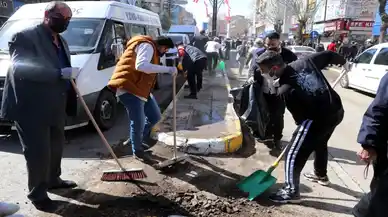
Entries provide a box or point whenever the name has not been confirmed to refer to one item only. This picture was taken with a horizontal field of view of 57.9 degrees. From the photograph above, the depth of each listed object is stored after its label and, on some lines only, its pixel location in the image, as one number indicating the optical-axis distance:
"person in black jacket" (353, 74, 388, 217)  2.06
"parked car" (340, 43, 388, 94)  10.20
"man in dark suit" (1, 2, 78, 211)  3.09
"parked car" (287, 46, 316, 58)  20.12
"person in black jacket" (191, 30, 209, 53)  13.67
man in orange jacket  4.00
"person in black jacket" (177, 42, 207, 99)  9.02
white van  5.49
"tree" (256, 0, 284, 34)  57.64
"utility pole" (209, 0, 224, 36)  31.80
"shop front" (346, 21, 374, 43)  35.28
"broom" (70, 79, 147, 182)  3.94
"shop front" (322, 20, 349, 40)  35.81
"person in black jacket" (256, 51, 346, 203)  3.38
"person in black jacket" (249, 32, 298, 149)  4.89
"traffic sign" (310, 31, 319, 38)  38.86
